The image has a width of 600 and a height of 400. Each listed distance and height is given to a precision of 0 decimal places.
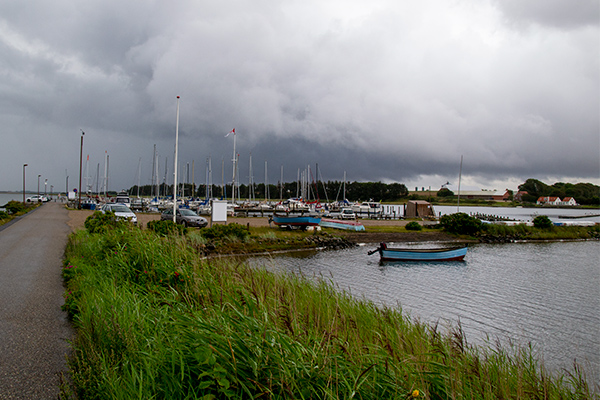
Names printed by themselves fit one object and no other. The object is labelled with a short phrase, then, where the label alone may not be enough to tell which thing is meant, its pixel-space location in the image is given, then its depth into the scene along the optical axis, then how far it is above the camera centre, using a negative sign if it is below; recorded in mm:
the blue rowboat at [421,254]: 27234 -3779
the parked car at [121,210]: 31541 -1549
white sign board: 29552 -1217
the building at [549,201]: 181625 +53
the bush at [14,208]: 46094 -2181
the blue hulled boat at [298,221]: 38669 -2440
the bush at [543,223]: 50081 -2724
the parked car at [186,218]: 33875 -2098
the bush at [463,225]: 45188 -2906
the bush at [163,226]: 21047 -1805
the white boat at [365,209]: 81838 -2506
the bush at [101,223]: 17859 -1519
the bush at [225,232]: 27406 -2651
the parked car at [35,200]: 86538 -2320
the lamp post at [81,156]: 61125 +5099
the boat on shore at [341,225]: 42544 -3011
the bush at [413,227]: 45281 -3209
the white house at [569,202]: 174225 -184
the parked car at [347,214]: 57438 -2542
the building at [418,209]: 67556 -1920
